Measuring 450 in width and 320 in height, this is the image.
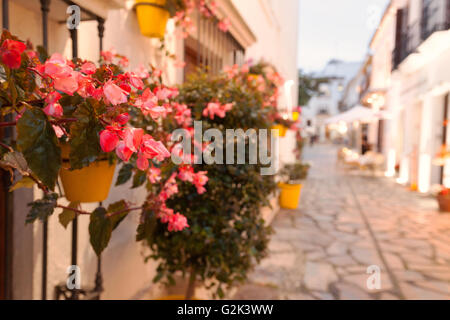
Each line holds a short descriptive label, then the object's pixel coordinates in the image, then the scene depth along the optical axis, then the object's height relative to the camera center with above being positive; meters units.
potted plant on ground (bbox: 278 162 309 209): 7.10 -0.96
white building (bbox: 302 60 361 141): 50.44 +7.92
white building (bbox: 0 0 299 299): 1.91 -0.47
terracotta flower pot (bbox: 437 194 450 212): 6.96 -1.11
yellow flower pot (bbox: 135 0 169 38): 2.52 +0.98
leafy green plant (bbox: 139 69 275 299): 2.41 -0.48
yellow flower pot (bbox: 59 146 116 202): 1.29 -0.15
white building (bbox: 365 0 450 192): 8.85 +1.97
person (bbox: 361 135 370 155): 19.36 +0.04
